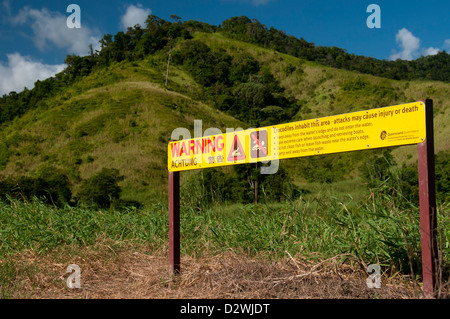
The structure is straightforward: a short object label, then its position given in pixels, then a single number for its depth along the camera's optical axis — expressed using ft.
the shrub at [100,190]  56.08
